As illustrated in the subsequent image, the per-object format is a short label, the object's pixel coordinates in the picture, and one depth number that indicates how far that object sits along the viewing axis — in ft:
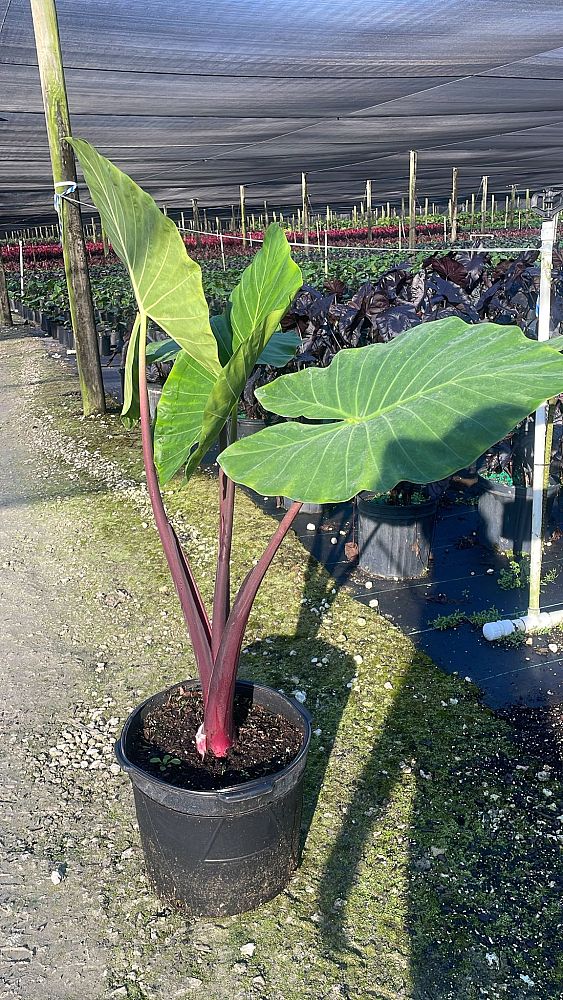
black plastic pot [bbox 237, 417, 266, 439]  15.23
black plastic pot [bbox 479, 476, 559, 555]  11.62
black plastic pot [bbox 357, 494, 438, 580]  11.31
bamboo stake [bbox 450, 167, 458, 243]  43.98
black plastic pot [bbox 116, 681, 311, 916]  5.76
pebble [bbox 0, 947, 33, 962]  5.96
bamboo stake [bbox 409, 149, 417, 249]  37.31
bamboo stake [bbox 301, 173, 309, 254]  46.75
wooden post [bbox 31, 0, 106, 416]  16.89
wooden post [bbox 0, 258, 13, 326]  41.97
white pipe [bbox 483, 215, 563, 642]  8.87
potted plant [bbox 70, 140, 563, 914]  4.34
